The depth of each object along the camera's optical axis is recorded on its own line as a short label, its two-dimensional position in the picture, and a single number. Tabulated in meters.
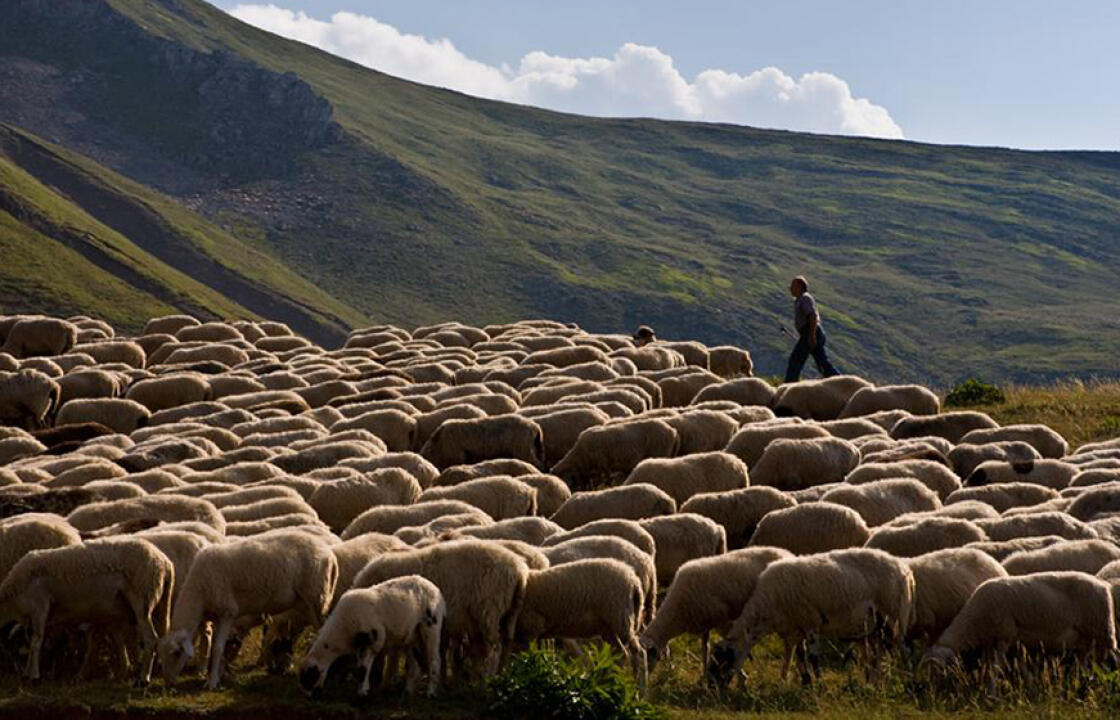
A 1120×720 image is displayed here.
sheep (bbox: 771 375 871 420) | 27.20
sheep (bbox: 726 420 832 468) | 22.11
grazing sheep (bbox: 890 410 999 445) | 23.75
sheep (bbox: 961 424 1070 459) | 22.64
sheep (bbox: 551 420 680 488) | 22.78
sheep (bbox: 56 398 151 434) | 27.27
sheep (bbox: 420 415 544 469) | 23.47
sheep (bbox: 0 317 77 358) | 37.09
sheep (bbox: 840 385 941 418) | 26.62
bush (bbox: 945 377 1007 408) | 29.55
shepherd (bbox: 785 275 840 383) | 31.06
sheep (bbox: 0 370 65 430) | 29.06
